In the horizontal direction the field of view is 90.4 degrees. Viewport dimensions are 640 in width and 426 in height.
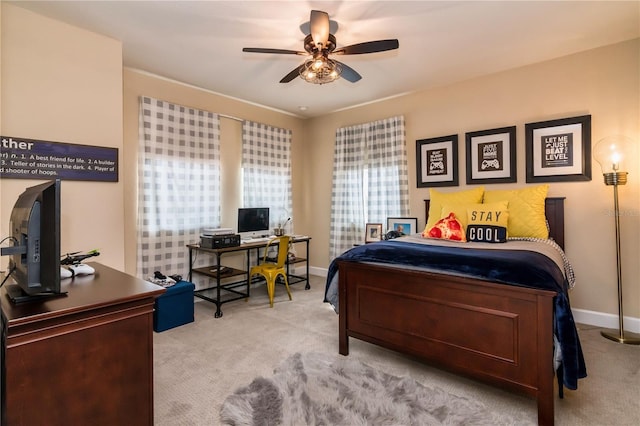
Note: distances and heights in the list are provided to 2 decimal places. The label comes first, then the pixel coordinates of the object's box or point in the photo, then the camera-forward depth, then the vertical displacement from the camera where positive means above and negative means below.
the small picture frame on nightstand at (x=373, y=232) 4.27 -0.25
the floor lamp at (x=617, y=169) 2.72 +0.37
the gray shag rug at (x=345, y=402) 1.74 -1.12
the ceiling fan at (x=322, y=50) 2.16 +1.18
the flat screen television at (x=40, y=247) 1.17 -0.11
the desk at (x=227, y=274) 3.46 -0.68
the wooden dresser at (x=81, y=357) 1.05 -0.51
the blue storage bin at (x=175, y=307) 2.99 -0.88
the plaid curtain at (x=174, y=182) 3.43 +0.39
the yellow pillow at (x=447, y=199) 3.39 +0.15
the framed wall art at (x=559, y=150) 3.04 +0.61
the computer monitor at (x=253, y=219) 4.04 -0.06
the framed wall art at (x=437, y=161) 3.80 +0.64
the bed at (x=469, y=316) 1.66 -0.64
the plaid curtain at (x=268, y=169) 4.43 +0.67
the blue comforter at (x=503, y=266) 1.63 -0.33
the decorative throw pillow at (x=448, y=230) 2.95 -0.16
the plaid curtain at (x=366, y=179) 4.23 +0.49
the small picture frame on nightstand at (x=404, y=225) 4.04 -0.15
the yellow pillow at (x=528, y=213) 2.96 -0.01
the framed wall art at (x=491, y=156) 3.42 +0.63
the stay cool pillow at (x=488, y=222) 2.82 -0.09
